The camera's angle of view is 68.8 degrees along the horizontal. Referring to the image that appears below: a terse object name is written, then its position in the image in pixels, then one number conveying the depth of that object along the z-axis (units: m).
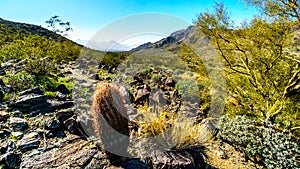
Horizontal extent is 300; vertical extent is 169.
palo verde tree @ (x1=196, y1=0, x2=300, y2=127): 5.92
